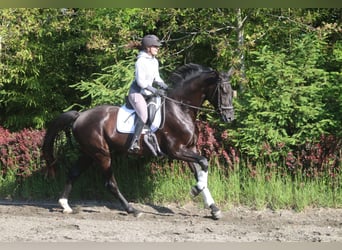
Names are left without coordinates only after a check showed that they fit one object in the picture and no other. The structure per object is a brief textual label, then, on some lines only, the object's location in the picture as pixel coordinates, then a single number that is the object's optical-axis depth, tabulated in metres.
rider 15.17
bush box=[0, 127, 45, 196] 19.11
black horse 15.37
